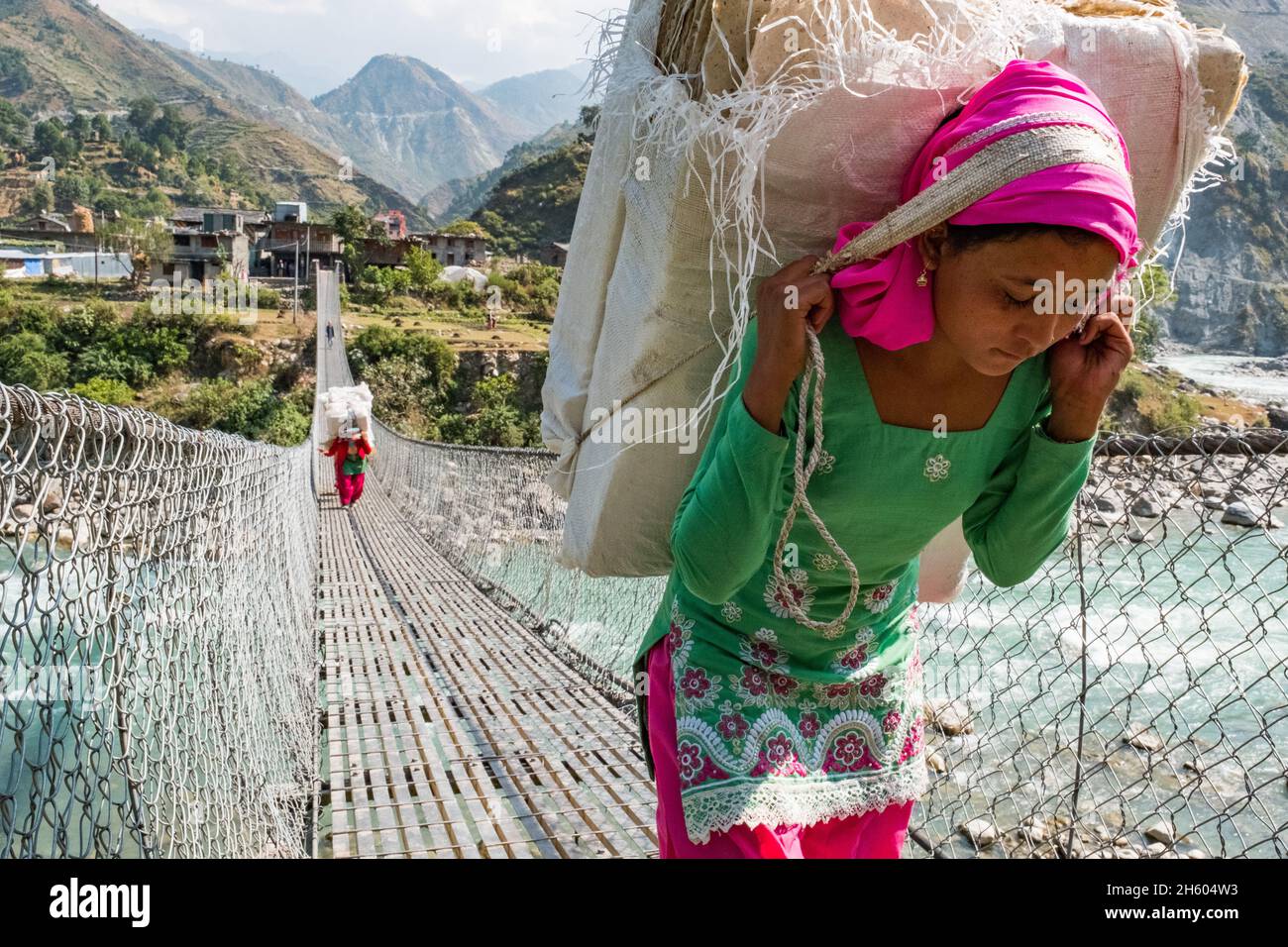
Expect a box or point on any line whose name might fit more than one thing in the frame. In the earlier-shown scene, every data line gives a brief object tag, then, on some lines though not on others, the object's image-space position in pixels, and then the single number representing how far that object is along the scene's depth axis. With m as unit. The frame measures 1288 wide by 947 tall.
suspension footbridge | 0.92
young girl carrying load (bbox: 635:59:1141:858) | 0.69
